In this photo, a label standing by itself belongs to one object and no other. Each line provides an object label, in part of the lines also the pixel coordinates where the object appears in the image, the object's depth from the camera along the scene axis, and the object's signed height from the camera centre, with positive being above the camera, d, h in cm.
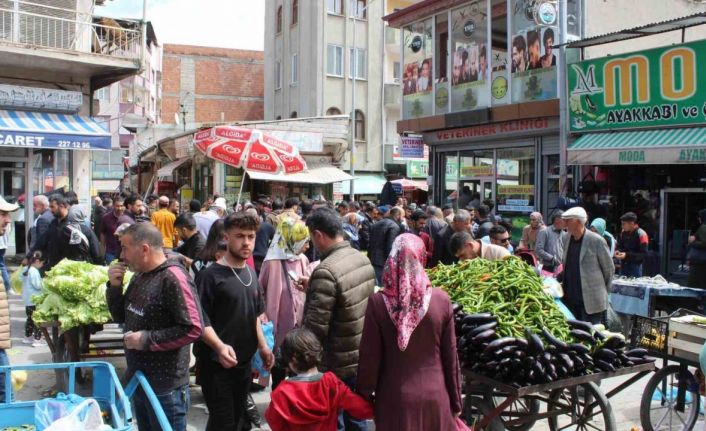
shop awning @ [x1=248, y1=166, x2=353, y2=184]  2131 +84
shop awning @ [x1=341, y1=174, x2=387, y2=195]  3136 +84
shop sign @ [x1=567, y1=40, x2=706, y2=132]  1223 +223
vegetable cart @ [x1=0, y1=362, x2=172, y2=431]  306 -96
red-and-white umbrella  1291 +98
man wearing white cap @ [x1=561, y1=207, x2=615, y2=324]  647 -67
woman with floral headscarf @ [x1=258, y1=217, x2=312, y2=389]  528 -58
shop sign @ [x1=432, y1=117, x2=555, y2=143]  1581 +185
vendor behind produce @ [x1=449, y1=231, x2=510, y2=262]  616 -44
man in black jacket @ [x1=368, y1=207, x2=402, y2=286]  961 -56
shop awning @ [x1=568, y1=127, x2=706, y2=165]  1171 +103
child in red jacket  324 -95
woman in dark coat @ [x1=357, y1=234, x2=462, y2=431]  318 -71
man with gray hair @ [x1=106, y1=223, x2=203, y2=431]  350 -63
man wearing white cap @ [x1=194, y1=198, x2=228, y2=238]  887 -22
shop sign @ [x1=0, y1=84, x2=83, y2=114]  1423 +224
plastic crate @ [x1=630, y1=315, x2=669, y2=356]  498 -99
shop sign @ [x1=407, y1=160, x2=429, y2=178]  3189 +161
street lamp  2772 +661
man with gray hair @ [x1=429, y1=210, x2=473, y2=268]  927 -63
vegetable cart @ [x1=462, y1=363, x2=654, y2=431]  418 -138
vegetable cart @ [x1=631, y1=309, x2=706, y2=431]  483 -128
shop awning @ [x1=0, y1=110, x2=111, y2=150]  1376 +147
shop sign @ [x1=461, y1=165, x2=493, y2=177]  1756 +84
